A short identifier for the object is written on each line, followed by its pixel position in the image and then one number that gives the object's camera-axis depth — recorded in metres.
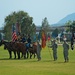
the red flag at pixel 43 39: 39.13
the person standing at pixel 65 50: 32.12
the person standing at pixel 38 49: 34.59
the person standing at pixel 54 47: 34.72
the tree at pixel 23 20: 130.44
